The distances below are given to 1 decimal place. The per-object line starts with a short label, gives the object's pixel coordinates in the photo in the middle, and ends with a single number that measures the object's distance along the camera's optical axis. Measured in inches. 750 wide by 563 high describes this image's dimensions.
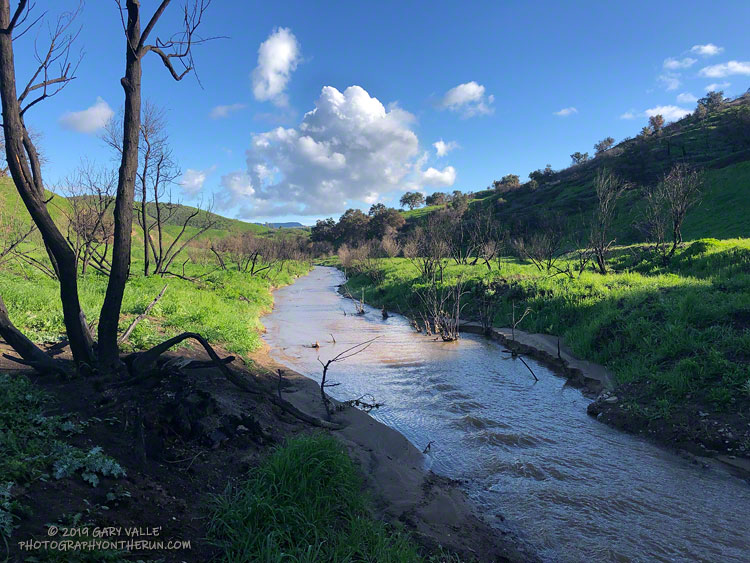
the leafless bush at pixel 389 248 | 1759.2
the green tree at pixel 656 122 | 2797.7
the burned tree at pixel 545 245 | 808.3
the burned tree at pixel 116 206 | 171.3
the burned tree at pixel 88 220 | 626.3
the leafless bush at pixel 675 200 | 707.6
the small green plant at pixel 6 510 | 84.4
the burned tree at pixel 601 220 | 639.8
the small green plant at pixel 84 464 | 111.6
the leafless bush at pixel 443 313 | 504.0
